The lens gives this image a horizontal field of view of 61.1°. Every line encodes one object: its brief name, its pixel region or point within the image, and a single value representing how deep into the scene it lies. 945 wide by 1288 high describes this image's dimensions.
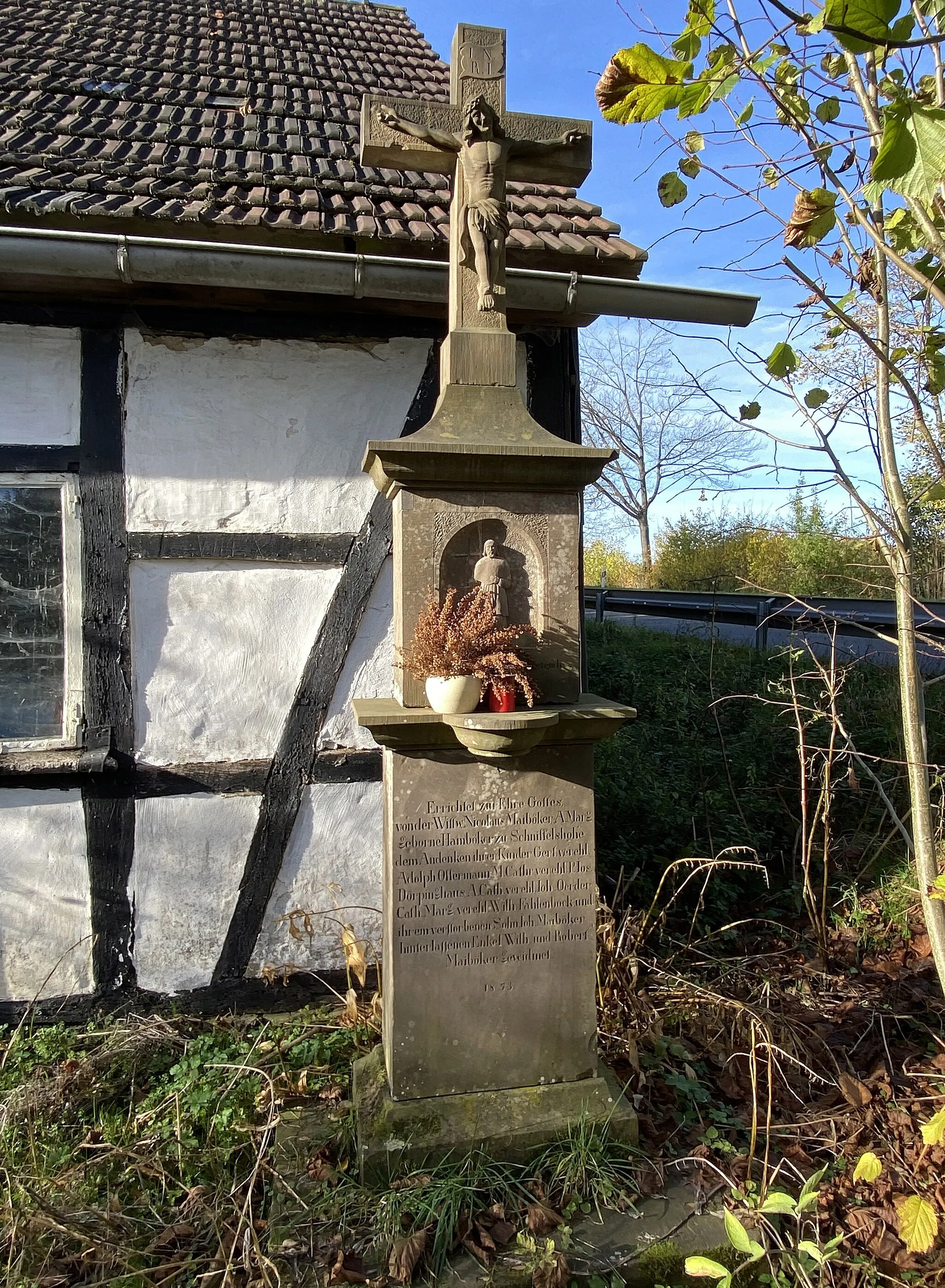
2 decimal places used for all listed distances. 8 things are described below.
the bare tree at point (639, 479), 27.11
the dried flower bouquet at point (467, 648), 2.44
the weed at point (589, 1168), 2.40
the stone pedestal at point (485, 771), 2.56
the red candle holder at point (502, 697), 2.48
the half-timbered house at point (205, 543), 3.38
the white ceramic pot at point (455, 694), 2.41
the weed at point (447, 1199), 2.25
